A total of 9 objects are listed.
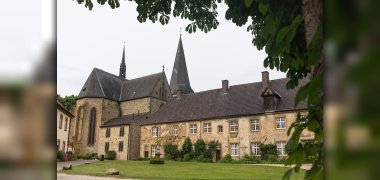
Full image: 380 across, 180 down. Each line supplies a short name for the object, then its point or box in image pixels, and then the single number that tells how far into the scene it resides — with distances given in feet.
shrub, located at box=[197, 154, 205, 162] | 104.89
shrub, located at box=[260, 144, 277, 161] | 95.86
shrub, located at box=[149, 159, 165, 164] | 89.10
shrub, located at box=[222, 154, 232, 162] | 100.34
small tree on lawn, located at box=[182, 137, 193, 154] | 112.88
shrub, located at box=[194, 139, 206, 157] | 109.50
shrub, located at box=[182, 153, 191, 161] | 108.17
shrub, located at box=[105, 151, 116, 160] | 138.72
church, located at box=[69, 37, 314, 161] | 103.55
